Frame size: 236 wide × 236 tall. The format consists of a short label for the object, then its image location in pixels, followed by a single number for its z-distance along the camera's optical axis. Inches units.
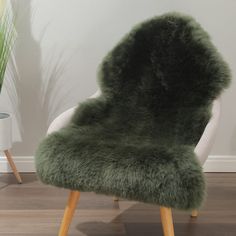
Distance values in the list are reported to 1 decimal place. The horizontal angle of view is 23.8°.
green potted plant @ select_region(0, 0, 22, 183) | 94.9
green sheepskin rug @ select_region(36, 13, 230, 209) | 72.4
